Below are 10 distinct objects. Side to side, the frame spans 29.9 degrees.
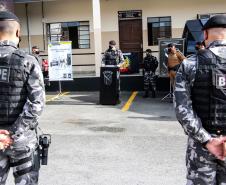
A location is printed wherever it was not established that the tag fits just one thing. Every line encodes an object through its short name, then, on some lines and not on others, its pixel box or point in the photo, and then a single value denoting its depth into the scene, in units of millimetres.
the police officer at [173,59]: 11739
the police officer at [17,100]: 3287
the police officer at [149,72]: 13273
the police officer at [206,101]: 3025
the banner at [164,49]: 13266
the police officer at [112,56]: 12359
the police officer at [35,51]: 13348
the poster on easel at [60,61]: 13547
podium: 11805
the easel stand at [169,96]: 12948
